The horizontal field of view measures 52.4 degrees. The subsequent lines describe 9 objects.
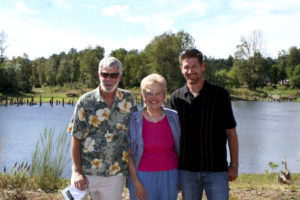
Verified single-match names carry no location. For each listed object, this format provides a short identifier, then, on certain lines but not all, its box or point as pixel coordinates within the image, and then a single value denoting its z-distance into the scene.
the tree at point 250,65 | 67.12
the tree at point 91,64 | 62.59
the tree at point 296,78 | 68.44
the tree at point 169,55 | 51.59
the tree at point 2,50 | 58.38
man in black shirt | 2.94
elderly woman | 2.94
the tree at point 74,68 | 72.44
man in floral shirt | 3.04
